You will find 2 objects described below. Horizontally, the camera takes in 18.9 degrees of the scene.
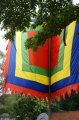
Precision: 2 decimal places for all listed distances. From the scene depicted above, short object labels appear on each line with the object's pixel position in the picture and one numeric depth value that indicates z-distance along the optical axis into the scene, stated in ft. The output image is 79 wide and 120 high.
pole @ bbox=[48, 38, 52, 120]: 32.96
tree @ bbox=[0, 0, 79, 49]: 19.43
